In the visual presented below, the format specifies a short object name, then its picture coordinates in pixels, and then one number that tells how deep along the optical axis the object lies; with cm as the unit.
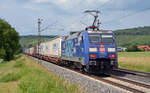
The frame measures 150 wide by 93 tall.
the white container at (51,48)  2875
